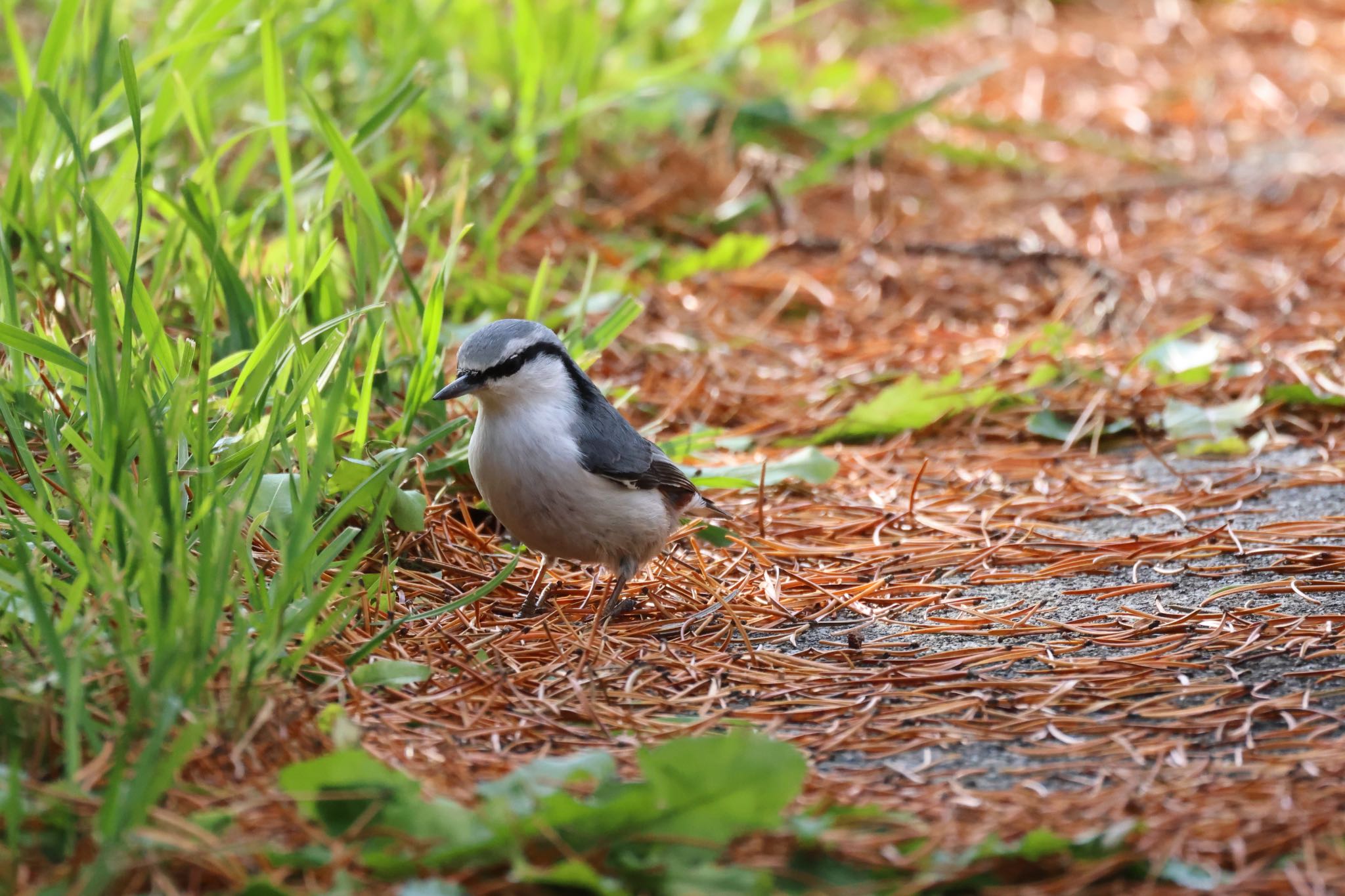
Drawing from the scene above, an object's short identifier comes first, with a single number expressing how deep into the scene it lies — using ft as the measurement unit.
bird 16.87
